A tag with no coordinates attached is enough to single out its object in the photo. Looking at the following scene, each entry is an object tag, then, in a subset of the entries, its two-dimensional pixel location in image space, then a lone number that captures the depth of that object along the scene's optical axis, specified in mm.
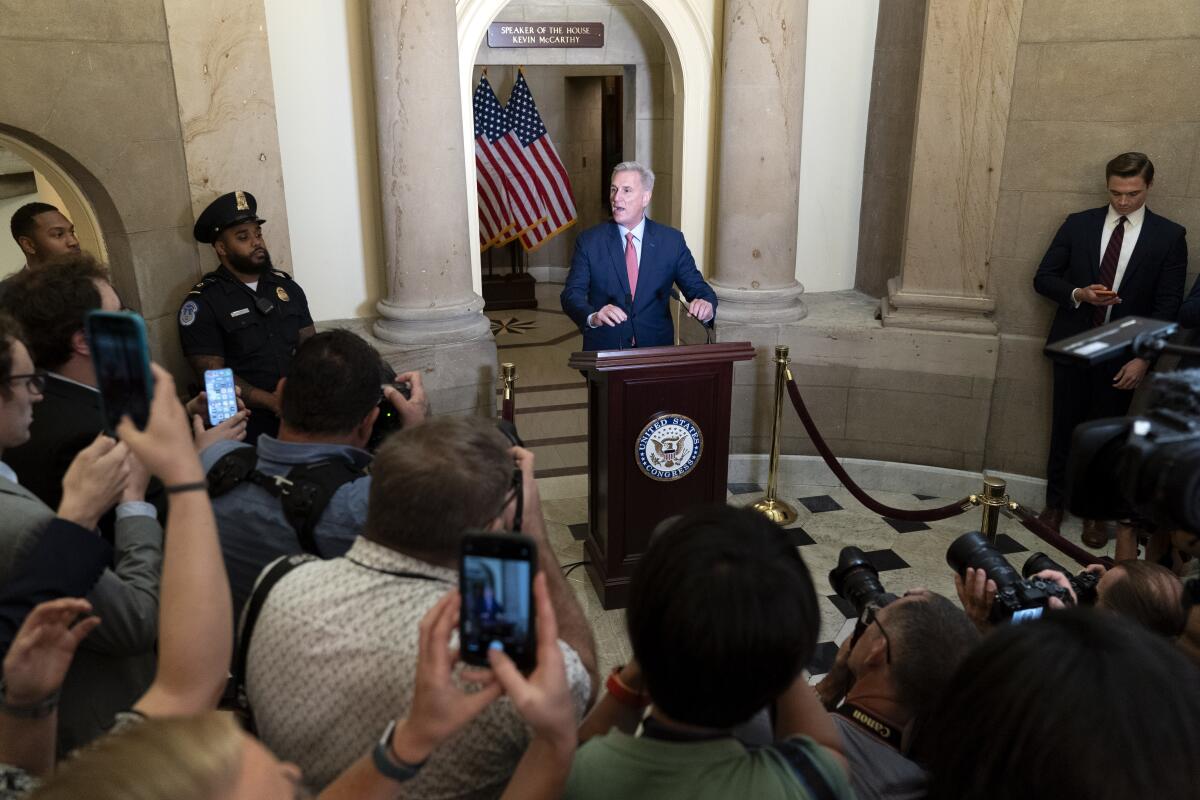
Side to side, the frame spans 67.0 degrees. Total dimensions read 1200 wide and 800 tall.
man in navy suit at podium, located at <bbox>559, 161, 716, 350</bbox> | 4875
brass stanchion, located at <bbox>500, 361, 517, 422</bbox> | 4469
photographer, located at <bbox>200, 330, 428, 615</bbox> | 2068
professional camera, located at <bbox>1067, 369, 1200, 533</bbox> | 1461
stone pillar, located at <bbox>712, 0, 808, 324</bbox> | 5492
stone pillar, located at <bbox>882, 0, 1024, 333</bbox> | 5211
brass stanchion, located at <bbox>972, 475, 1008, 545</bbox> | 3719
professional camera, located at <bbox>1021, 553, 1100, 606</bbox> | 2373
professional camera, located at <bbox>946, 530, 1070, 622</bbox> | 2092
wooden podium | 4109
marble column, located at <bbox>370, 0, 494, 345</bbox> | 4996
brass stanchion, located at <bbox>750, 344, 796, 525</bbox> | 5078
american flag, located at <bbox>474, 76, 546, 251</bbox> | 9023
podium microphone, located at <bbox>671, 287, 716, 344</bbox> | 4684
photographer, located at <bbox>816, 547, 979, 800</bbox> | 1626
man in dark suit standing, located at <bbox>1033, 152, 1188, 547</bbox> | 4781
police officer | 4395
